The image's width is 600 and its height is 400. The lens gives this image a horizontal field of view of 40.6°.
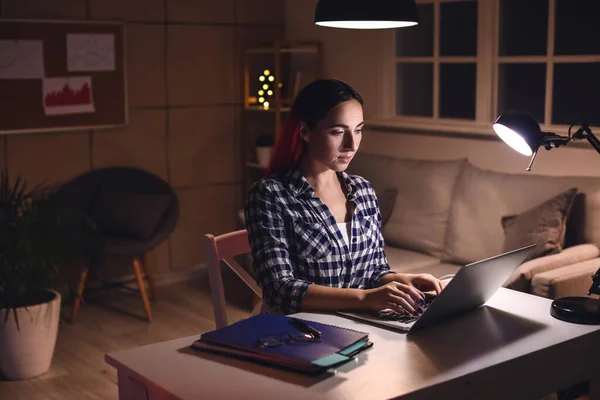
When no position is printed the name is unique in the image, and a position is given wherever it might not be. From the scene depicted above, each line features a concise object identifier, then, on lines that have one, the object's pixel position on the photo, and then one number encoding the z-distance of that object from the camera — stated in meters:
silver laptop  1.89
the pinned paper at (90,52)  5.14
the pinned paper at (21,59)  4.87
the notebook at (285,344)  1.68
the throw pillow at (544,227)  3.81
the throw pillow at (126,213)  5.04
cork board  4.91
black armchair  4.91
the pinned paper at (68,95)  5.07
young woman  2.22
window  4.75
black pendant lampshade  2.27
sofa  3.59
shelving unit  5.84
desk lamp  2.04
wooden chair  2.58
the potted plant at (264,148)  5.77
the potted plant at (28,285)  3.84
